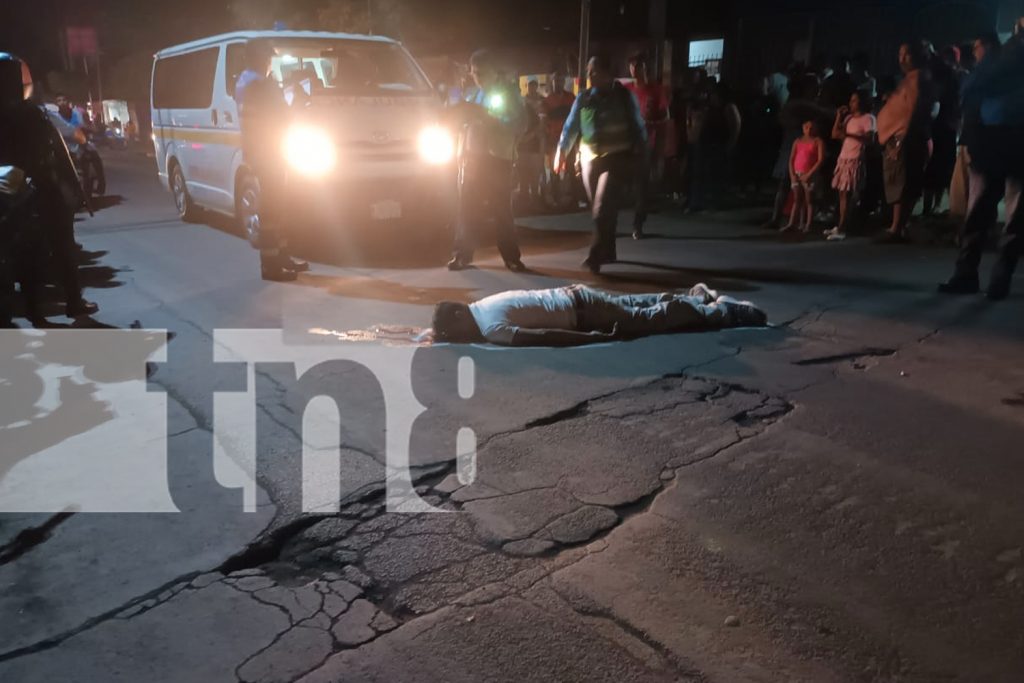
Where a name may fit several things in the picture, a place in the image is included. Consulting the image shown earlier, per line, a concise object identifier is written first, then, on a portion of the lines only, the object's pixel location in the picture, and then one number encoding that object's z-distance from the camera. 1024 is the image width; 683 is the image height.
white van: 8.56
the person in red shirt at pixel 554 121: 12.93
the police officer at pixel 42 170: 5.89
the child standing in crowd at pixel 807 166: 9.24
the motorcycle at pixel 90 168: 13.32
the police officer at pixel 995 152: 6.32
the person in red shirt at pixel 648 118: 9.66
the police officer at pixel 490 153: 7.77
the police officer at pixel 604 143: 7.63
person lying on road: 5.51
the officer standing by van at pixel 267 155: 7.50
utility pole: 13.71
